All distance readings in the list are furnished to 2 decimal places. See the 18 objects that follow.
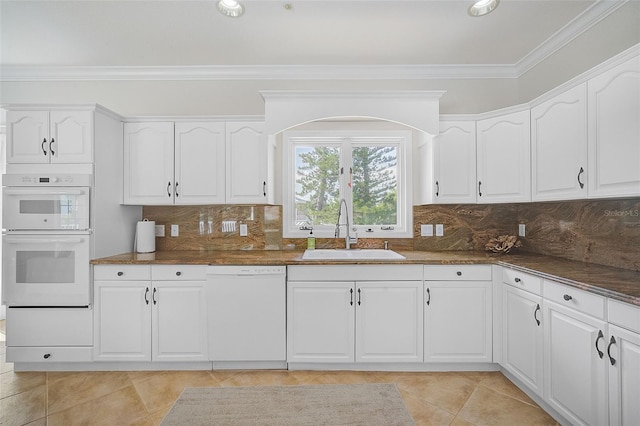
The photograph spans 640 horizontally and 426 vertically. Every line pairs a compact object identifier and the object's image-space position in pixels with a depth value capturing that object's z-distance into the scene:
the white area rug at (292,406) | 1.89
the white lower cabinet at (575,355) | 1.56
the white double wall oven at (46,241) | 2.39
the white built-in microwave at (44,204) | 2.39
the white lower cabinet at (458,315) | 2.41
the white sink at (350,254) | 2.53
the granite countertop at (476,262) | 1.60
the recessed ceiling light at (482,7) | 2.07
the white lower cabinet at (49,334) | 2.43
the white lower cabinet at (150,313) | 2.44
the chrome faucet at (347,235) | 2.96
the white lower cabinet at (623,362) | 1.39
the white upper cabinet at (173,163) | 2.79
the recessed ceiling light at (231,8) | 2.09
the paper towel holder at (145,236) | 2.87
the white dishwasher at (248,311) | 2.42
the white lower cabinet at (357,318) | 2.42
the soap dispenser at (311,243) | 3.01
